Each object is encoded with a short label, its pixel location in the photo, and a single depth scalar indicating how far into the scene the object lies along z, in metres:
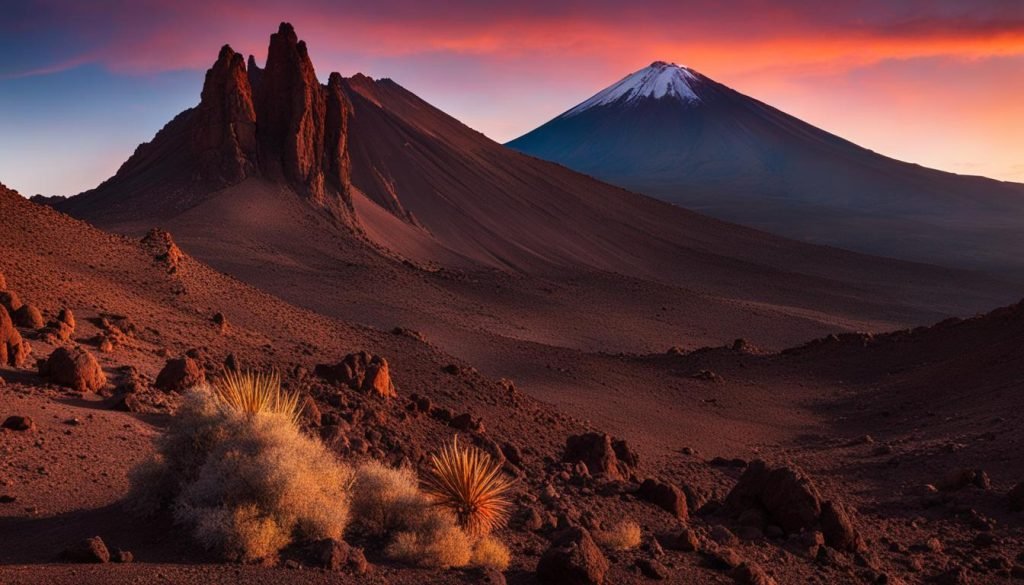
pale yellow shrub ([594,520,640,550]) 10.30
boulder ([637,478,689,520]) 12.59
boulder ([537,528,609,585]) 8.90
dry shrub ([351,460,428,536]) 9.45
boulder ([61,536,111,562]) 8.11
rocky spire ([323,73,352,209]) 56.07
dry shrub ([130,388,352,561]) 8.45
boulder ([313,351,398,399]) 15.89
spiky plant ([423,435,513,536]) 9.60
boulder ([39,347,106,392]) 12.75
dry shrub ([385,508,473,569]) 8.83
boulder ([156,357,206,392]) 13.77
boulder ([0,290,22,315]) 14.94
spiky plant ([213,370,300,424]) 10.33
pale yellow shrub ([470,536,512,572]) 9.12
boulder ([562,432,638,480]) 14.48
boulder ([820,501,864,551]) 11.83
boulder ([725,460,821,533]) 11.93
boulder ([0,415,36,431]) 11.02
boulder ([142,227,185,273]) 24.14
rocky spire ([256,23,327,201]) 53.12
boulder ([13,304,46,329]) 14.92
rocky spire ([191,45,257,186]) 51.88
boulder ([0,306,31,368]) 13.03
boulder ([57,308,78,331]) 15.48
